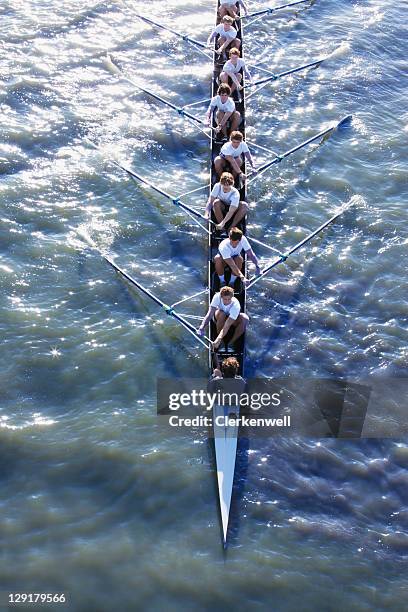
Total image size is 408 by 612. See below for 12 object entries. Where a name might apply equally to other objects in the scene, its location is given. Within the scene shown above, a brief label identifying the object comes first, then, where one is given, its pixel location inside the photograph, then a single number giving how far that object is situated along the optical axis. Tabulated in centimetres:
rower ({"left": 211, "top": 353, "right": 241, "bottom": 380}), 1270
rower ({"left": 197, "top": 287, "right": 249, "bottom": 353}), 1331
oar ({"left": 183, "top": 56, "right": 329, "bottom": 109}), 2028
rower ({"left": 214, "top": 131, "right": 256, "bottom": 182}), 1681
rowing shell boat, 1182
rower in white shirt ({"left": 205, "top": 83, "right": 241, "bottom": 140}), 1800
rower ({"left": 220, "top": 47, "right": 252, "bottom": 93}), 1970
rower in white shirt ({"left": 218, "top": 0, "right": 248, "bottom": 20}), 2270
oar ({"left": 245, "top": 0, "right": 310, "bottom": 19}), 2375
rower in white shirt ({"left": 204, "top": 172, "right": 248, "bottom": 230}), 1555
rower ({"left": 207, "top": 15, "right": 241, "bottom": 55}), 2116
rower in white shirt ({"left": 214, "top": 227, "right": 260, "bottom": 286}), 1441
